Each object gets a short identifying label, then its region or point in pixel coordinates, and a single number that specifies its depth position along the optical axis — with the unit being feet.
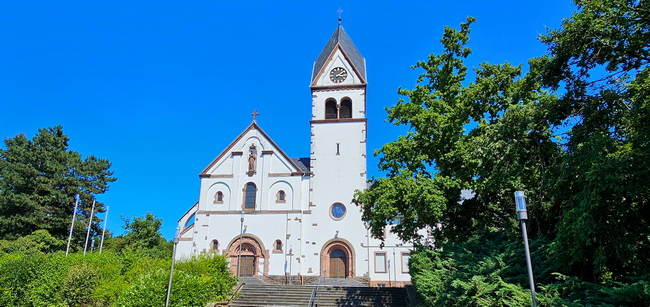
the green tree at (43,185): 111.04
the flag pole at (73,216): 108.62
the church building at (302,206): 100.42
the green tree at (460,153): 44.52
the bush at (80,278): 58.39
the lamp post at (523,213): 28.40
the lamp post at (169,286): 48.25
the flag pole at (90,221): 115.83
